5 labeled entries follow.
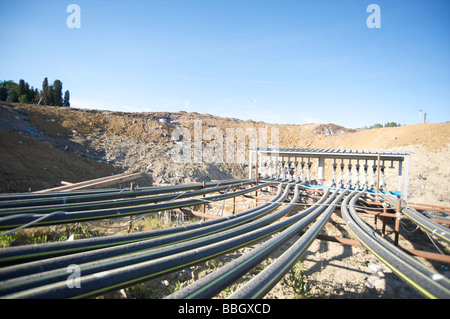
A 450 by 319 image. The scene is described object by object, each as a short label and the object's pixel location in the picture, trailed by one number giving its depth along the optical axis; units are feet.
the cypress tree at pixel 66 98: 115.85
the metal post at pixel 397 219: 11.28
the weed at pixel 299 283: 12.14
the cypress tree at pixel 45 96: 100.53
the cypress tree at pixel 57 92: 104.13
